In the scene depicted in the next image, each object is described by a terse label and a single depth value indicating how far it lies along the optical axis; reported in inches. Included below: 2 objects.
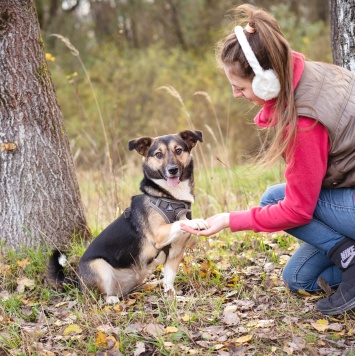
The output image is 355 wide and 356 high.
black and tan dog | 147.7
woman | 107.7
